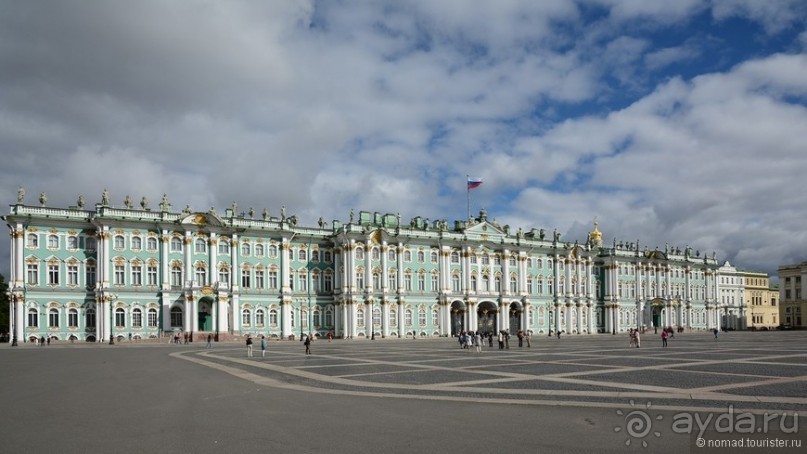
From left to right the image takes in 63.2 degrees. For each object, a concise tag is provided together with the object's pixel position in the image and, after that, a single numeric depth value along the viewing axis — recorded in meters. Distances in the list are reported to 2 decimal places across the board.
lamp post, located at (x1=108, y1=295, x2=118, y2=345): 75.93
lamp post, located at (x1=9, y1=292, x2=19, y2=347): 72.25
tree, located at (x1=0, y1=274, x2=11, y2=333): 97.88
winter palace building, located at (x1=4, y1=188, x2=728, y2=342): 75.44
